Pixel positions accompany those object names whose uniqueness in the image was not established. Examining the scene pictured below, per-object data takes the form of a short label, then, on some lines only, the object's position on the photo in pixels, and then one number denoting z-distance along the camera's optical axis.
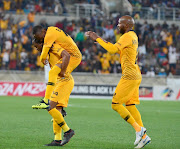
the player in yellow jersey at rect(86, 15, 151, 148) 18.47
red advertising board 52.69
